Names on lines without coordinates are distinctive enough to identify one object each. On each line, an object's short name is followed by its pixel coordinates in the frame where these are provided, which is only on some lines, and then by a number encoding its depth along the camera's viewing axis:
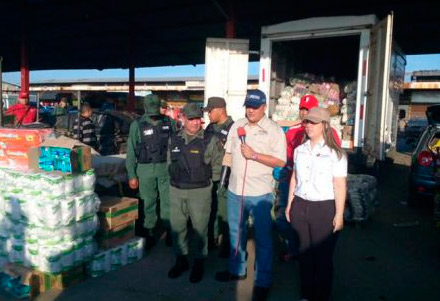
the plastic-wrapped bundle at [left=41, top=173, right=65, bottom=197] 3.41
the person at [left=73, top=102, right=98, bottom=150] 7.14
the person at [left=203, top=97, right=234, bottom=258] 4.46
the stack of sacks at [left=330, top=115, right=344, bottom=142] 7.99
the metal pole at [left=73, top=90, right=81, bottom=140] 7.24
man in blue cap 3.34
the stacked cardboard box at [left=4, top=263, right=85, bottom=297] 3.42
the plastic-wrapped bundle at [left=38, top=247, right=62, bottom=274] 3.48
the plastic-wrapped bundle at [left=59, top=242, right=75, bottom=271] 3.53
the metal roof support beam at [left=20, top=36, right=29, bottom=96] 14.59
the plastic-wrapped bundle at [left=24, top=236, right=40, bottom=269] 3.54
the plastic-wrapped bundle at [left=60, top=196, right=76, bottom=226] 3.45
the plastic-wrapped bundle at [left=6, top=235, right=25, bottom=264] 3.62
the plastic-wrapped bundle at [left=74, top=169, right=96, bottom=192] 3.63
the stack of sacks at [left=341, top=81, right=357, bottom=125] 8.08
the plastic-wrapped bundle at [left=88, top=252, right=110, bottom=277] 3.86
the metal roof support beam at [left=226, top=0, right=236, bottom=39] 10.13
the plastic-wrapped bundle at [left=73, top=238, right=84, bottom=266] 3.64
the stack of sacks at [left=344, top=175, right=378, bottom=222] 5.62
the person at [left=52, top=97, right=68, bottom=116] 11.02
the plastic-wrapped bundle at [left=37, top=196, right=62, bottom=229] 3.39
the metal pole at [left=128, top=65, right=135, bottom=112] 16.27
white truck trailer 6.64
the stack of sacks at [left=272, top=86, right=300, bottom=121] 8.61
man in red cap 3.93
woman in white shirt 2.98
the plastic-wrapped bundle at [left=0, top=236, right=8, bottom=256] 3.76
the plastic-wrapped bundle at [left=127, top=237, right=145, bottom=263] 4.24
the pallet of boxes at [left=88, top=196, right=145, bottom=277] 3.95
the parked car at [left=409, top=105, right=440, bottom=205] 6.16
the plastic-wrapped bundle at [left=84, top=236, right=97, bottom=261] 3.76
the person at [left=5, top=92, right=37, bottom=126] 8.91
